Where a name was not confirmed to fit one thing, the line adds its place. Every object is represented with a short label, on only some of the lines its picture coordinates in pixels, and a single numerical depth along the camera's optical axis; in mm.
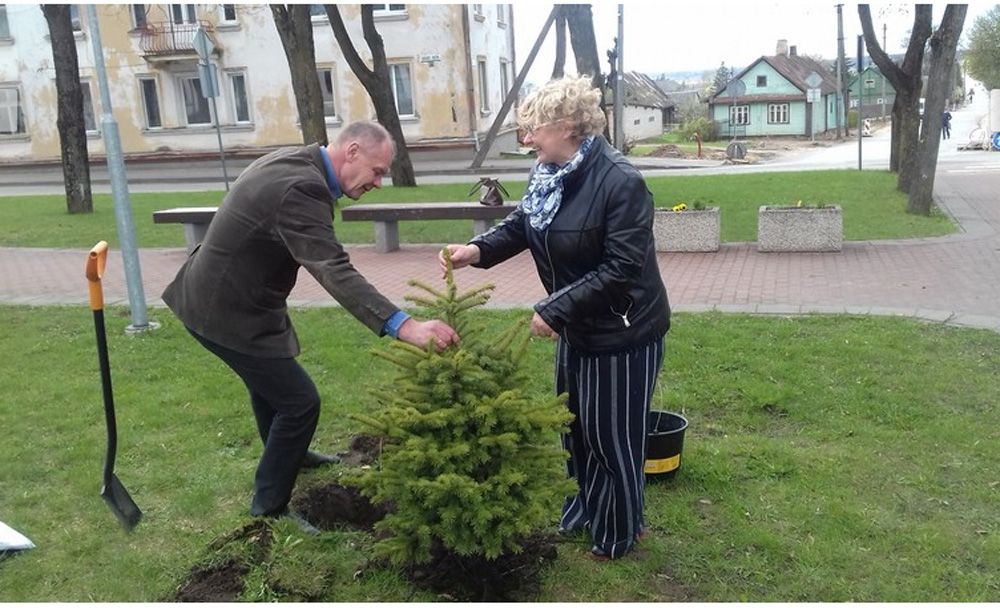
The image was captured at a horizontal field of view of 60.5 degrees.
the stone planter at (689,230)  10680
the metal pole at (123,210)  7469
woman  3070
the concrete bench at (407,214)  11219
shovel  3668
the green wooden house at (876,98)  60250
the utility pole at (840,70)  42400
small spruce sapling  2951
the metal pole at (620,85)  18828
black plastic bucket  4086
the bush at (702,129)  50844
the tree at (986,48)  52250
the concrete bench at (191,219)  11516
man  3205
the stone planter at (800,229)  10367
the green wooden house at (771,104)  56219
